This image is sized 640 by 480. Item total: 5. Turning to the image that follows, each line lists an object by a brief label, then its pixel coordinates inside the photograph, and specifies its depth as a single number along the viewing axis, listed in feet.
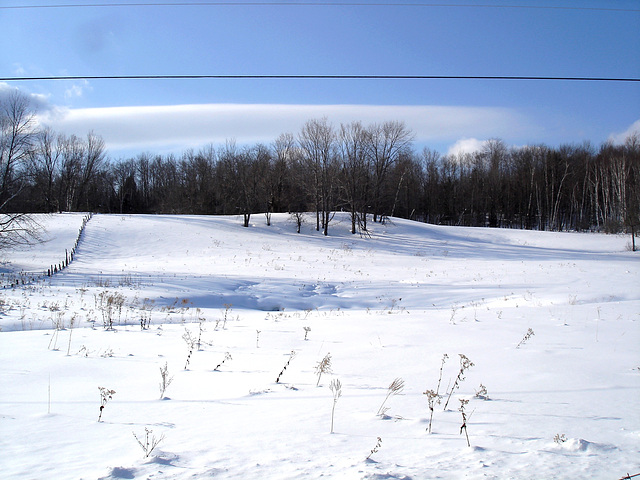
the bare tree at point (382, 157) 168.76
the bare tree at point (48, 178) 197.45
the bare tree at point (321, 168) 148.56
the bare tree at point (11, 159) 78.42
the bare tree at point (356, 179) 147.74
